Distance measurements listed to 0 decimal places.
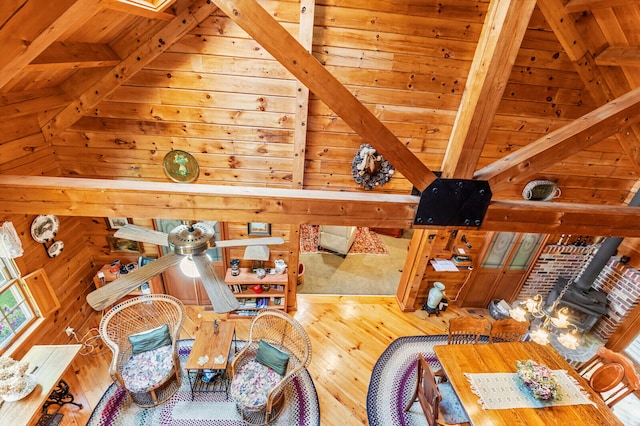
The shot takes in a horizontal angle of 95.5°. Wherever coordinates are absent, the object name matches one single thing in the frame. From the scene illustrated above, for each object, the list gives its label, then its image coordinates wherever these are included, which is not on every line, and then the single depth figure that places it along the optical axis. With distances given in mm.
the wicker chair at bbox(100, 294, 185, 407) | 3369
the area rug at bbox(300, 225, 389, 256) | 7242
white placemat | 2906
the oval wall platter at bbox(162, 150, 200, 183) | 3699
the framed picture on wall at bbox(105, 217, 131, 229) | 4113
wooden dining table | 2787
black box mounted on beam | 1781
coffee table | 3488
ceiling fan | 1756
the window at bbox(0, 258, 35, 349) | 3102
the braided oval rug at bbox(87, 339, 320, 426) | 3350
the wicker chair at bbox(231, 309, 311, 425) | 3270
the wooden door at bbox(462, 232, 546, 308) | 4777
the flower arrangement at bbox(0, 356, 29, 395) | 2666
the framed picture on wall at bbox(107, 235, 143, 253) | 4332
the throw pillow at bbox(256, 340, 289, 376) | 3564
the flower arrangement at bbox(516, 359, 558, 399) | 2885
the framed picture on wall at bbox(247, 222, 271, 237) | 4367
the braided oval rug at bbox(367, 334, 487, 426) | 3572
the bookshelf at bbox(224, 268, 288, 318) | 4500
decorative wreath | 3705
